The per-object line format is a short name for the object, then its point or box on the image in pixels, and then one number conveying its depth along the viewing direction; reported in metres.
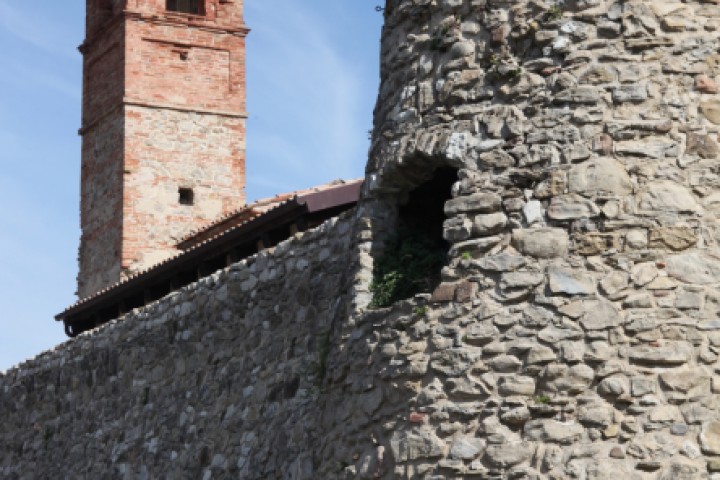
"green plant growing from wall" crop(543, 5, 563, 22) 12.30
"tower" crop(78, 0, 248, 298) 43.20
